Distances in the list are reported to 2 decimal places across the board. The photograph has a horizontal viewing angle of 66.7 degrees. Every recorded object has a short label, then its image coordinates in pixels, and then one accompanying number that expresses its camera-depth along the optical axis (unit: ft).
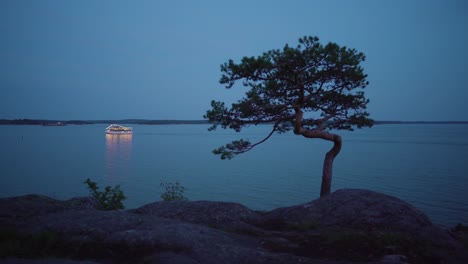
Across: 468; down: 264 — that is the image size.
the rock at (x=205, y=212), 36.78
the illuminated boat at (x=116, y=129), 467.40
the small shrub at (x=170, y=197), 51.11
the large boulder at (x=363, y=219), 29.35
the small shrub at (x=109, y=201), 43.55
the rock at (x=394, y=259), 23.33
